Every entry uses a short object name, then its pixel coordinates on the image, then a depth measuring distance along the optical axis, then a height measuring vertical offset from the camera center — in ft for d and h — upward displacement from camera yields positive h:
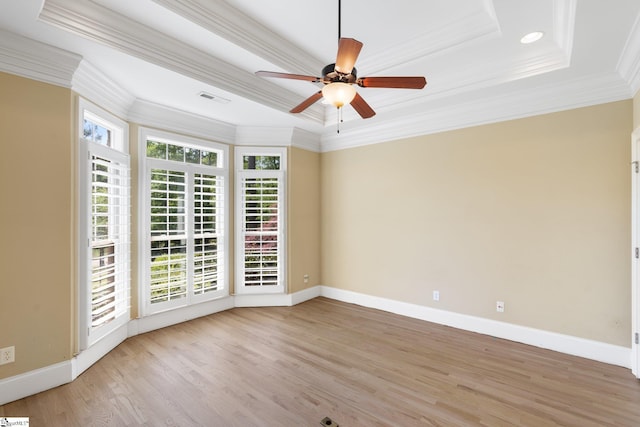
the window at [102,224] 8.83 -0.29
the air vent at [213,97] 10.66 +4.38
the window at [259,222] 14.73 -0.37
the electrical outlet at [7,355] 7.38 -3.53
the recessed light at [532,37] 8.32 +5.09
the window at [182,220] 11.98 -0.25
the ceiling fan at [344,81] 6.17 +2.89
